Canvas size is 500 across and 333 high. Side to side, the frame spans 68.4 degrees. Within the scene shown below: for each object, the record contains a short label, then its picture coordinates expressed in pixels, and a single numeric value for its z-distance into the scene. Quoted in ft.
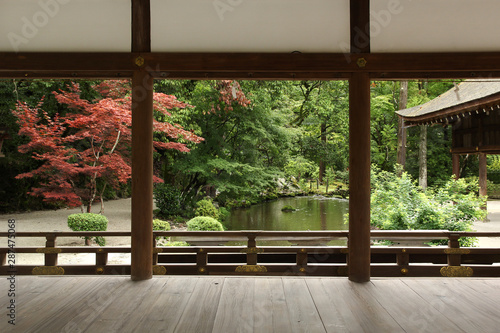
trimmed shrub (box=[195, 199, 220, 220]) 29.72
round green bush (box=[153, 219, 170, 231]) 23.44
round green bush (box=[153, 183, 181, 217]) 30.89
